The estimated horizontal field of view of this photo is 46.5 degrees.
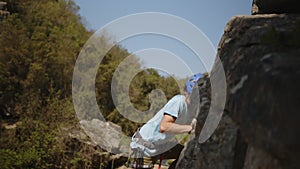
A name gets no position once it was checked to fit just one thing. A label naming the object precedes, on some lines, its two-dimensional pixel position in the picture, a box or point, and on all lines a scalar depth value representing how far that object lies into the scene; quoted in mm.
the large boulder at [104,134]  13430
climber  3463
